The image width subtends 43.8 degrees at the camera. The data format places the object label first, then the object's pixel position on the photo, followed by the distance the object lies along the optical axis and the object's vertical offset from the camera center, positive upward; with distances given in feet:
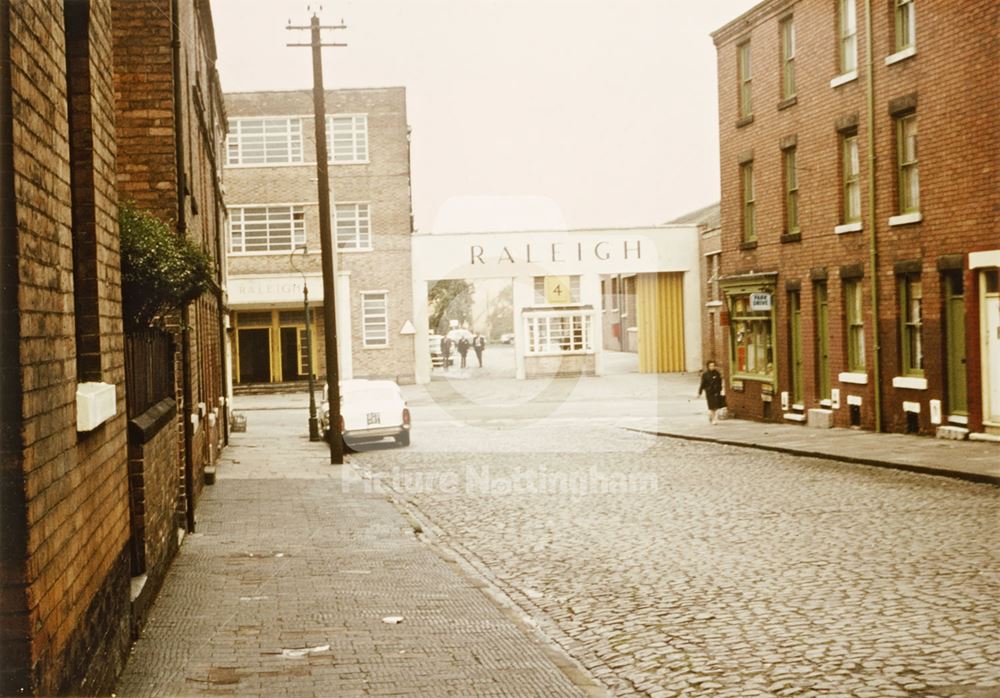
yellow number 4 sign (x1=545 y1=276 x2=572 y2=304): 172.76 +5.26
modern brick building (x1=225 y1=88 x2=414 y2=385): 167.32 +14.88
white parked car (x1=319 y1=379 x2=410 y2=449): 85.25 -5.65
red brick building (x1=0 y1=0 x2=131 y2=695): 13.23 -0.30
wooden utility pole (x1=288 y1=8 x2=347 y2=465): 75.31 +5.29
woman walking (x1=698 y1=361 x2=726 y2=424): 95.35 -4.91
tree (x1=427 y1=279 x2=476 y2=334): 205.77 +5.73
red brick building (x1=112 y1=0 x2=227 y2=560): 31.48 +5.91
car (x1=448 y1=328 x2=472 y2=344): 208.52 -0.75
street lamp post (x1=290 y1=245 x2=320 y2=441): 97.96 -6.79
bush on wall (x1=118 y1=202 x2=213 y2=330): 29.73 +1.70
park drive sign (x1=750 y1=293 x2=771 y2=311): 93.15 +1.52
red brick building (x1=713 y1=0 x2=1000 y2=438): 67.72 +6.81
